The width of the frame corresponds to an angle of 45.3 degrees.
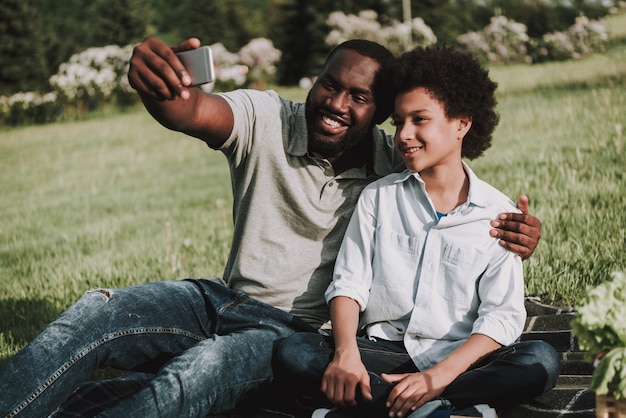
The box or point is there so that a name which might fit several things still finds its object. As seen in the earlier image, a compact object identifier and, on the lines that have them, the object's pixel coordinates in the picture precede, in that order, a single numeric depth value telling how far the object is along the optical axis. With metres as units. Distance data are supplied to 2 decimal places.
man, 2.68
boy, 2.69
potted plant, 1.93
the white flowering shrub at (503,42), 18.31
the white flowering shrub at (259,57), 22.38
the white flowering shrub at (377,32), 18.66
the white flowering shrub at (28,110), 17.09
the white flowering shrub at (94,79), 18.00
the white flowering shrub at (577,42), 13.79
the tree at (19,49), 32.50
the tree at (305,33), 32.53
